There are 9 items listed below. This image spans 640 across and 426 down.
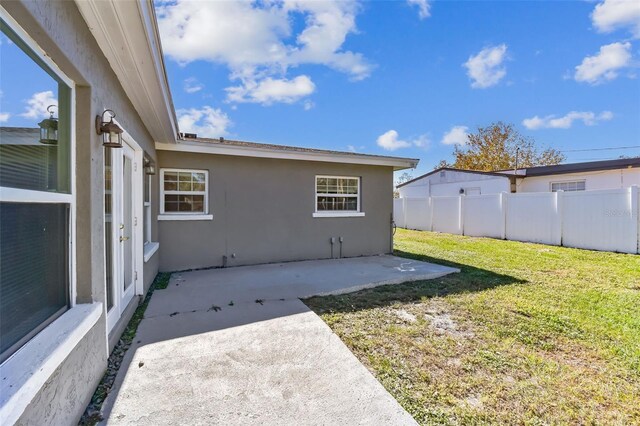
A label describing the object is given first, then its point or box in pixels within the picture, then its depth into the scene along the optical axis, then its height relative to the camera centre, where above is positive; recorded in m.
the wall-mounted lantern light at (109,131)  2.70 +0.72
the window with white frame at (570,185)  15.34 +1.14
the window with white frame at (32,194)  1.61 +0.11
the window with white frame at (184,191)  6.82 +0.44
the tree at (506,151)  29.08 +5.44
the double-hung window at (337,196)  8.40 +0.37
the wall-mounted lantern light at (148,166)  5.51 +0.83
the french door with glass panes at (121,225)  3.30 -0.18
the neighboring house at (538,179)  14.09 +1.58
